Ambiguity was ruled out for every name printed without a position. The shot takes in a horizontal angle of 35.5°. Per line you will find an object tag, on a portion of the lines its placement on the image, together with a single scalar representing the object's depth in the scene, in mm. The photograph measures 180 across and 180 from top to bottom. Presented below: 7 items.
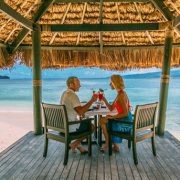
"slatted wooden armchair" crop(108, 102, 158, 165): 3149
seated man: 3248
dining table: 3381
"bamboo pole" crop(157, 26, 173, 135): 4645
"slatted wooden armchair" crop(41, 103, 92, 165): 3115
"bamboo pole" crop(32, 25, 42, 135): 4676
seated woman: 3322
